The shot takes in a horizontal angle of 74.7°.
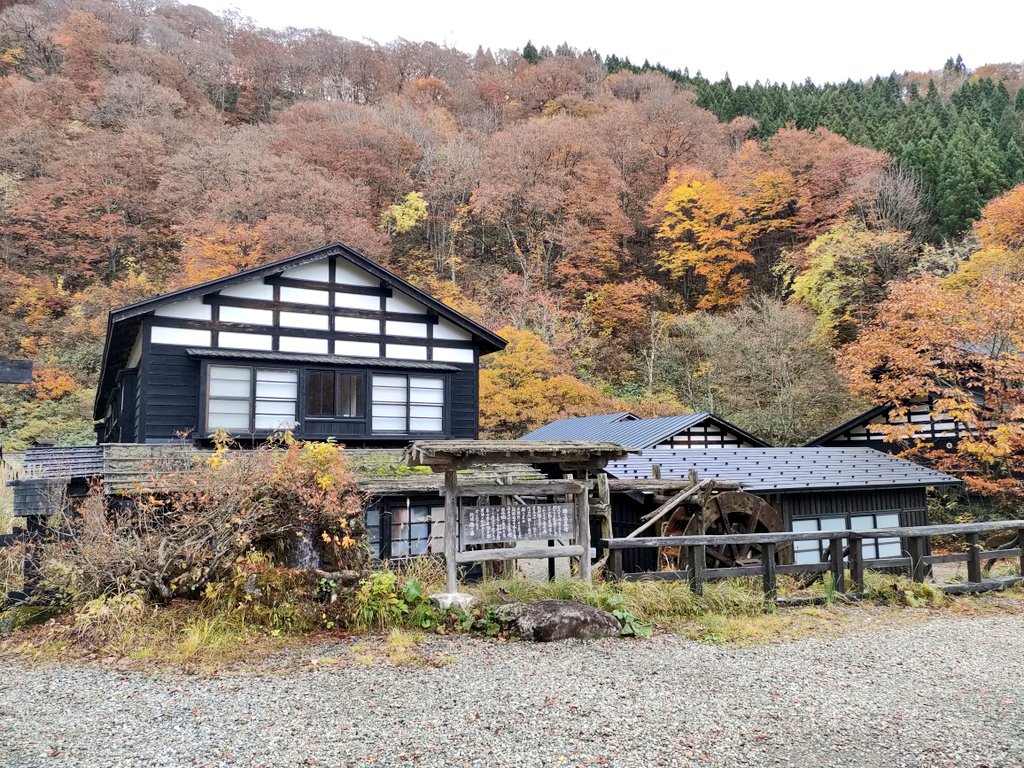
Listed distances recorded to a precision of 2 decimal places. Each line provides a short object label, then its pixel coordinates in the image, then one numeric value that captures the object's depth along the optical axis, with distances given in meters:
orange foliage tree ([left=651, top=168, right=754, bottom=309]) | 32.03
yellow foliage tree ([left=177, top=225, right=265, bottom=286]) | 22.81
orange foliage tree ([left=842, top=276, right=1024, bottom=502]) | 16.19
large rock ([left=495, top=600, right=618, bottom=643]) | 7.02
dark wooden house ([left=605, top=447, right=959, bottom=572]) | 13.55
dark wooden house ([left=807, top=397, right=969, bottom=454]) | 18.72
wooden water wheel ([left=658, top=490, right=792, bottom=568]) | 12.26
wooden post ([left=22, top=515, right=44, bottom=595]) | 7.28
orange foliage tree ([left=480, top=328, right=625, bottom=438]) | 21.22
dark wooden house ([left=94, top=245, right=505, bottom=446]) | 12.66
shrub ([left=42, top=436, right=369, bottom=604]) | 6.96
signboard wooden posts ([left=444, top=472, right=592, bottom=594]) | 7.98
